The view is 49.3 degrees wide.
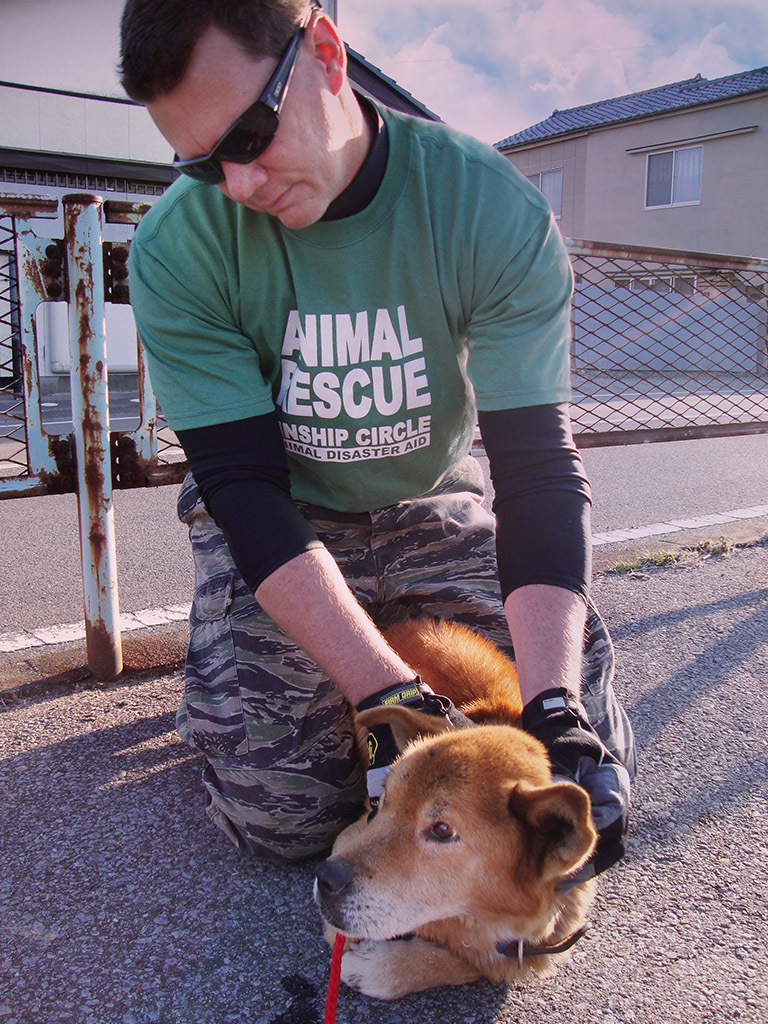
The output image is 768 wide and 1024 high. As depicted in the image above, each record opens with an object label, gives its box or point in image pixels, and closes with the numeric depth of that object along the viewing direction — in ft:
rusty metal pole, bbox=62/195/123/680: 9.53
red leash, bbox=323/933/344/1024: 5.17
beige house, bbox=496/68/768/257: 77.20
